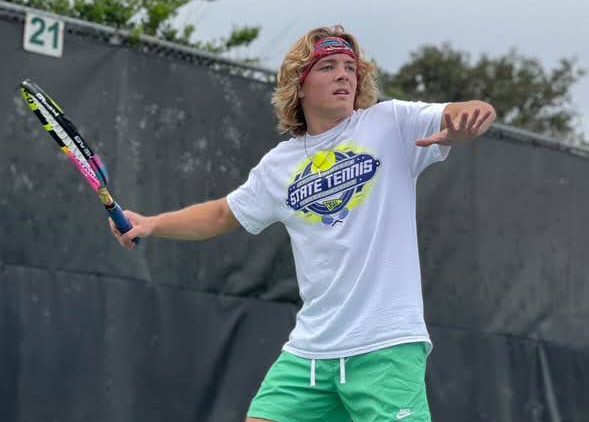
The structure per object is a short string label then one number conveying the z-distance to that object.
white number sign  10.09
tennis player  7.57
